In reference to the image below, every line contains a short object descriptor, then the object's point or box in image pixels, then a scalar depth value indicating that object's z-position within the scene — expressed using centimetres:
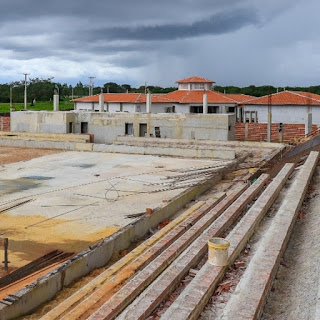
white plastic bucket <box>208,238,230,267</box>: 733
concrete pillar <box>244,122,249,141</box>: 3594
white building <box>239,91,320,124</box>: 3997
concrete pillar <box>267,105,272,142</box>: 3256
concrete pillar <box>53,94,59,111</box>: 4183
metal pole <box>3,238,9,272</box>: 909
